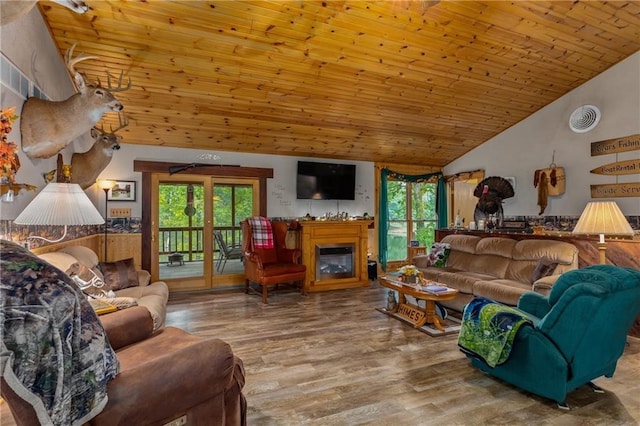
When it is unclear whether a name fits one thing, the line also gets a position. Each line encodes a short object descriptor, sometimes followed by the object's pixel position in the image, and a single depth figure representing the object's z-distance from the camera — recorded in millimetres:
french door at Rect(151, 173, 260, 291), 5285
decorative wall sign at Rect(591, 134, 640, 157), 4371
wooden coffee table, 3430
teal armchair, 2080
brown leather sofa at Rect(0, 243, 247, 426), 1034
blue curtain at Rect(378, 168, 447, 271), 6668
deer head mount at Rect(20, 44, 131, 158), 2535
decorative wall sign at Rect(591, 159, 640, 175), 4355
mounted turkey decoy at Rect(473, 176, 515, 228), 5406
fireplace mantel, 5516
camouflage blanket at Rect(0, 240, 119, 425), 1007
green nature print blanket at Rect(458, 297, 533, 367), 2299
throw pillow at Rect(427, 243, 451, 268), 4852
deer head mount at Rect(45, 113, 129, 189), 3607
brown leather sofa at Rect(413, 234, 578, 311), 3566
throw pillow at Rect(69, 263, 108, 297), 2509
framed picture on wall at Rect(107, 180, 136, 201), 4941
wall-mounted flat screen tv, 5926
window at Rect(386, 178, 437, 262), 6995
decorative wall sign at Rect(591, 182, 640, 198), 4363
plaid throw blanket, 5145
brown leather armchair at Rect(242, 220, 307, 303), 4777
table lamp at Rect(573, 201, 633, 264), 2920
